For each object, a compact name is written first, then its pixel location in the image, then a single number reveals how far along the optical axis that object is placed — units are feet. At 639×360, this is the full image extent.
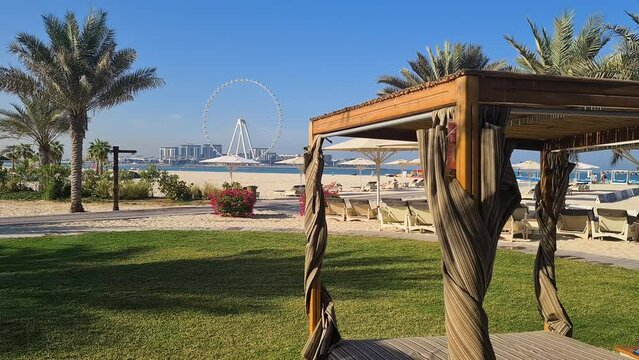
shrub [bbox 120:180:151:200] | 76.64
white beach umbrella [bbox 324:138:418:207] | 46.17
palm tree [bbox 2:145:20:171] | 127.16
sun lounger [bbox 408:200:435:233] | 39.86
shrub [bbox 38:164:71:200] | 74.49
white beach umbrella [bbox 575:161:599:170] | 102.10
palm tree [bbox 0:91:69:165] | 97.81
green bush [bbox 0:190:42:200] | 76.23
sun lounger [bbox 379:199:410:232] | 41.14
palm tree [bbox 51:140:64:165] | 119.98
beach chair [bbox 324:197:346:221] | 49.80
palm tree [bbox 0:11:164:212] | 60.29
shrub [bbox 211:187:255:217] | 52.70
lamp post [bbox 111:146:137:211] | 61.46
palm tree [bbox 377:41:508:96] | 73.10
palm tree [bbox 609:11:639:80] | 38.19
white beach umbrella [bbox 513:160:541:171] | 98.99
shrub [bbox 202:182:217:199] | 77.25
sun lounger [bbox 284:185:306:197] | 86.66
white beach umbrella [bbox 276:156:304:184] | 96.53
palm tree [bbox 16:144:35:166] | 129.87
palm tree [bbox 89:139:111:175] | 130.41
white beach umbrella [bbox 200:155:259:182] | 83.78
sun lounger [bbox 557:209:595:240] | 37.14
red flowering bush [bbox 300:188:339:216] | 55.02
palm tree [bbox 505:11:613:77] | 52.21
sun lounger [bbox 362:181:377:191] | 109.29
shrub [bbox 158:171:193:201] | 75.20
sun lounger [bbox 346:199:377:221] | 48.93
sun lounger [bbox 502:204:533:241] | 36.76
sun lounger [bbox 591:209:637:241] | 35.94
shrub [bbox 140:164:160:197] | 80.07
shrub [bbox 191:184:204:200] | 77.25
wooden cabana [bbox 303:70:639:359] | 7.36
